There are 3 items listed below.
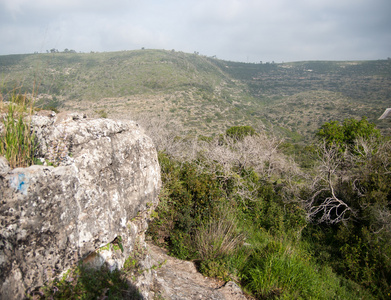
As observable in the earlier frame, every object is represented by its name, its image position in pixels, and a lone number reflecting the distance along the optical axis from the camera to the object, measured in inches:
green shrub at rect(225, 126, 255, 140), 737.6
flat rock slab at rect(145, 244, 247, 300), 132.5
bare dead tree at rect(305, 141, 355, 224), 262.2
